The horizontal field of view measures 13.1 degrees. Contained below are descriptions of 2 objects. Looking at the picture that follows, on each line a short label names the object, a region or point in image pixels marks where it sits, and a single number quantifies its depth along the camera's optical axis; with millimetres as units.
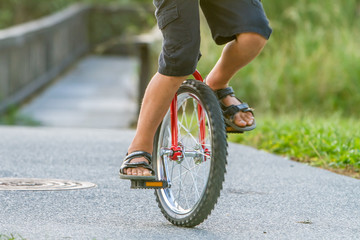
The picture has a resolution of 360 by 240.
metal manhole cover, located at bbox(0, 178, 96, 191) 9997
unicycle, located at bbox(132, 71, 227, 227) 7551
